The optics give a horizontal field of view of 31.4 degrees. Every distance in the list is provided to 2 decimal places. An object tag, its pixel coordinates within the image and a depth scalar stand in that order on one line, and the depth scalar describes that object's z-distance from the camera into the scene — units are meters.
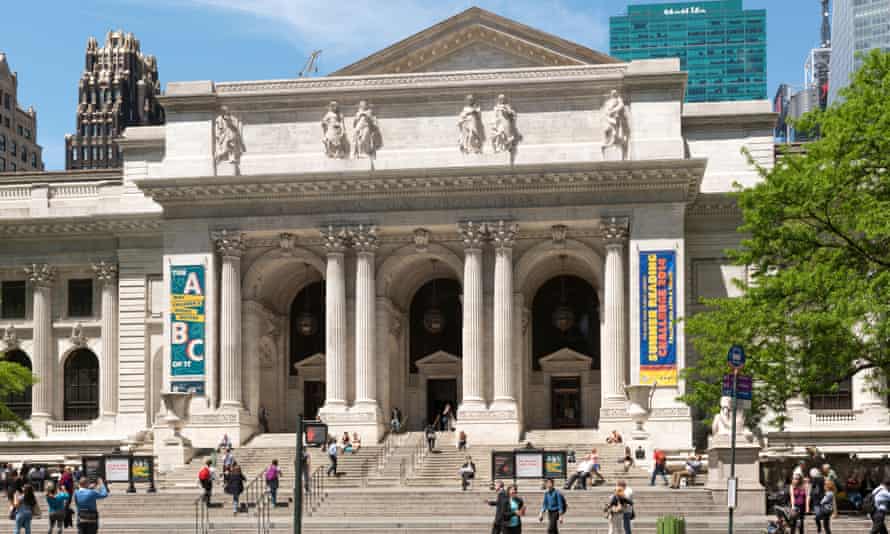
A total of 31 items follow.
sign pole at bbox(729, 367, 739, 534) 36.08
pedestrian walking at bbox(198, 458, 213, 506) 54.66
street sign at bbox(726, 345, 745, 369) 37.09
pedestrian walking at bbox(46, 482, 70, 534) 42.75
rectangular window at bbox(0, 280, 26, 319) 81.12
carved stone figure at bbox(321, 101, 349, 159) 71.88
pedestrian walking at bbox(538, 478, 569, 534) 41.03
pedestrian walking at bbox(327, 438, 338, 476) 62.94
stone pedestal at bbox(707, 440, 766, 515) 49.19
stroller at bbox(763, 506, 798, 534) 39.09
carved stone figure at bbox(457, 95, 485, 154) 70.94
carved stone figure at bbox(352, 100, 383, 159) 71.69
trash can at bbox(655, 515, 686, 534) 38.03
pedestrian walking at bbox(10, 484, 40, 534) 41.91
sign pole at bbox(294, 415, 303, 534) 27.50
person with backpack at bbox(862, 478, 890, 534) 40.03
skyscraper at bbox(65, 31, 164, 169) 162.88
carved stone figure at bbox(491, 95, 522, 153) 70.56
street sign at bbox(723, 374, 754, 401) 36.75
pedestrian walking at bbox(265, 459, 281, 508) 55.12
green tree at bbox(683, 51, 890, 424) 42.66
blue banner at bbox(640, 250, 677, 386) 68.31
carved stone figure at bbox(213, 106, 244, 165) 72.75
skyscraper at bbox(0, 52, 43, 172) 141.75
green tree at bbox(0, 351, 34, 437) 65.81
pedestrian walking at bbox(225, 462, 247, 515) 53.81
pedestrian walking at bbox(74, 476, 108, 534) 39.44
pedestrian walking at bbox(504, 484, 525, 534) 38.97
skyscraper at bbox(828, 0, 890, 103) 192.75
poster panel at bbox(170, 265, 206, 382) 71.31
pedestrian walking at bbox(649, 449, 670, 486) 58.41
